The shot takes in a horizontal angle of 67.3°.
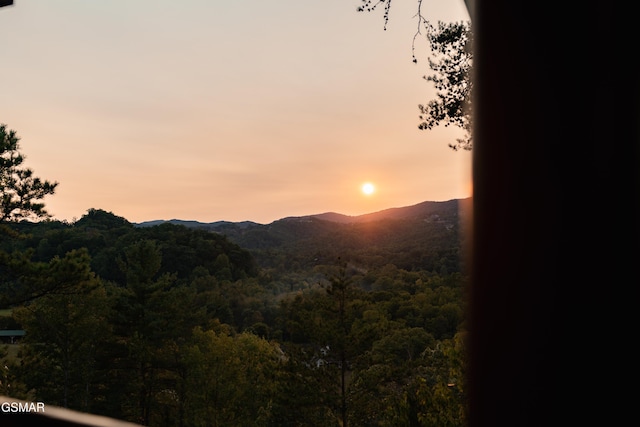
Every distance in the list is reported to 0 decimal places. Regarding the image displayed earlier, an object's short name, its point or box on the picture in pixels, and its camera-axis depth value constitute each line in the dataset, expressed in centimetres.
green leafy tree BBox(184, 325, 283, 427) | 1838
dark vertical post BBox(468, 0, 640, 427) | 61
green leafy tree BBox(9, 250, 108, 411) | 1691
